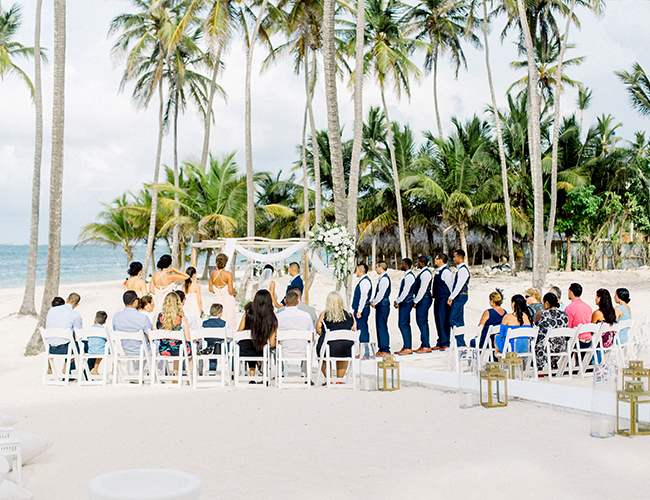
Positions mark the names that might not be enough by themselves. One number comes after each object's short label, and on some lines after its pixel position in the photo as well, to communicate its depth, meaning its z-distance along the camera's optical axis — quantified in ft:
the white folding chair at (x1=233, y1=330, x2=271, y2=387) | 24.41
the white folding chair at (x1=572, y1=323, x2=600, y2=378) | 23.94
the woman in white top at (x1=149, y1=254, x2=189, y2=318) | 29.84
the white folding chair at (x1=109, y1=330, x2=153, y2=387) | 24.34
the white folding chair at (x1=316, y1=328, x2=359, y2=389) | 24.66
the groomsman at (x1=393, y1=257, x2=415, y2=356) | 31.55
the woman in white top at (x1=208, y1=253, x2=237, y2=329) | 30.73
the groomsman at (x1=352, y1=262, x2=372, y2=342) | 31.60
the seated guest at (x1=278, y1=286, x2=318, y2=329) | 30.96
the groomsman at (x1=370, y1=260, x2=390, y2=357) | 31.76
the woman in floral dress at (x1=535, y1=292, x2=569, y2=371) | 24.73
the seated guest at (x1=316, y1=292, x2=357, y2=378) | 25.59
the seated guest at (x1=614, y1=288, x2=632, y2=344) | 26.66
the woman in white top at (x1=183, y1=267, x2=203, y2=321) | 29.43
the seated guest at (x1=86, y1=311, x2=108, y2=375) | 26.05
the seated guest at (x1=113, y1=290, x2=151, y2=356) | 25.54
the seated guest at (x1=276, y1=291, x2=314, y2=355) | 25.62
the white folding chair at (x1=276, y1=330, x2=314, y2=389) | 24.18
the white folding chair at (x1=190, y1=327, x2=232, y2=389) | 24.17
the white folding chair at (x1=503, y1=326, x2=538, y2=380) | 24.00
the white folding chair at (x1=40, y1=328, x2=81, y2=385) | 24.94
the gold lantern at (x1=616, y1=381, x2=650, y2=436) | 15.92
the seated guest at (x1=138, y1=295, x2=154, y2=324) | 27.74
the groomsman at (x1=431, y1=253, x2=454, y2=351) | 31.92
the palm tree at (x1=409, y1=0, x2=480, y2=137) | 84.69
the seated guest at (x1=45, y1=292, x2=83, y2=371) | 26.12
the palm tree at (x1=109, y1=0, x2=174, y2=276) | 66.37
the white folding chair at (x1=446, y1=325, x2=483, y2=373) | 23.57
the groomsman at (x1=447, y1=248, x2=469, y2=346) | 31.07
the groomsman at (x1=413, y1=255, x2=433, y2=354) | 32.12
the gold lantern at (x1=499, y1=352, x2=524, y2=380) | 22.44
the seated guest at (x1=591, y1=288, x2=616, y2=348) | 24.62
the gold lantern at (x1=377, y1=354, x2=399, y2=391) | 24.39
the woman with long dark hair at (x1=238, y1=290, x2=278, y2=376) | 24.71
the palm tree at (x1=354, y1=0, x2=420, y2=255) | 70.54
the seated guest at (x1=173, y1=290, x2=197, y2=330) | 28.71
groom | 31.27
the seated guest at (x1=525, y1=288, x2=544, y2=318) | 27.90
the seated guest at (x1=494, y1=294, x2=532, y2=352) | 24.43
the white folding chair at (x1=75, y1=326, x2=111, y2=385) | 24.88
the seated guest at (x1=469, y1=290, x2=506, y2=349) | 27.22
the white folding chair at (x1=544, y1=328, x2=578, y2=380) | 23.89
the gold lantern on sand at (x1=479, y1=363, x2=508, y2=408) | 20.26
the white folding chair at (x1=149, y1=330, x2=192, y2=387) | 23.80
